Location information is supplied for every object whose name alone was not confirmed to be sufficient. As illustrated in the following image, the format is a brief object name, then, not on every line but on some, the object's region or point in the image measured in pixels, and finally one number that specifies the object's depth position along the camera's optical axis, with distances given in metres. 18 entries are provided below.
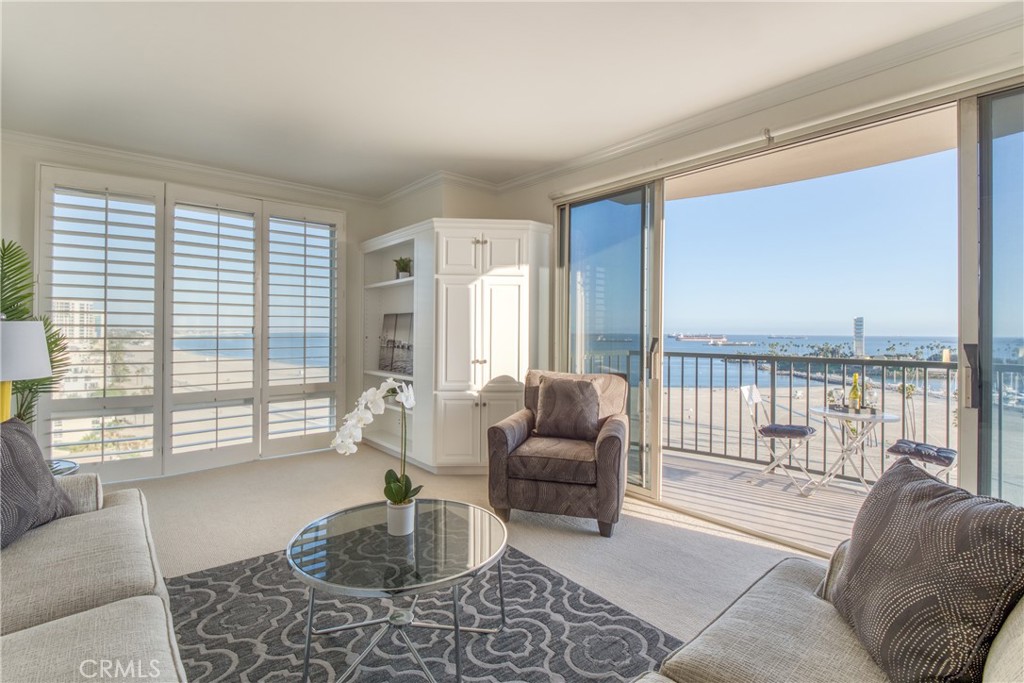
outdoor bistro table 3.56
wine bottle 3.70
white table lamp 2.23
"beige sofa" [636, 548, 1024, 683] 1.00
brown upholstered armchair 2.80
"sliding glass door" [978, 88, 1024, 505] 2.08
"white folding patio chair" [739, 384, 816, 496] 3.81
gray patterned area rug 1.67
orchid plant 1.82
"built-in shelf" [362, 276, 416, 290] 4.48
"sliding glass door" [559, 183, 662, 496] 3.49
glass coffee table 1.50
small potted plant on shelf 4.59
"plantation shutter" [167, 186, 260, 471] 4.03
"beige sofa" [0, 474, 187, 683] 1.02
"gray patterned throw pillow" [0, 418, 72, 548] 1.60
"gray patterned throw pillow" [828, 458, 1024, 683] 0.90
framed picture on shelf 4.75
